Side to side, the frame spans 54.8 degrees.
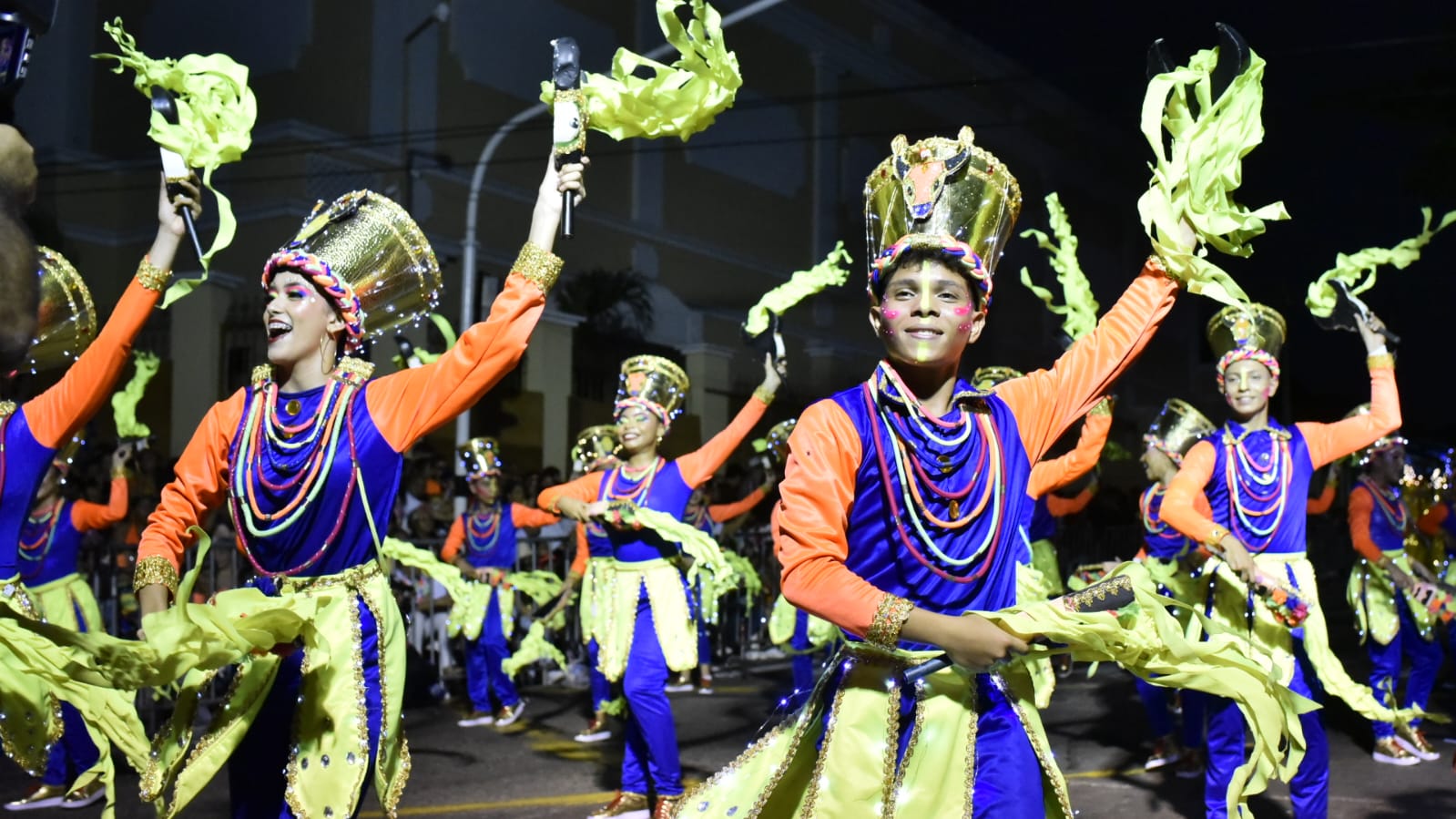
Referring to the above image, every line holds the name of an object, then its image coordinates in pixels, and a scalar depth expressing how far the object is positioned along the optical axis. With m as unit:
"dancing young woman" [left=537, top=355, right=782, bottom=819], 7.13
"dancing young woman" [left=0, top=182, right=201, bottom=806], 4.54
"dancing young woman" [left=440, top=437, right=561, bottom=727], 10.67
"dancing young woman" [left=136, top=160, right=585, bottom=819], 4.04
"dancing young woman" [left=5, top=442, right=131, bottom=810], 7.60
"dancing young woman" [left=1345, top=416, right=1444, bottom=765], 9.12
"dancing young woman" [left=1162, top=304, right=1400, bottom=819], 6.16
